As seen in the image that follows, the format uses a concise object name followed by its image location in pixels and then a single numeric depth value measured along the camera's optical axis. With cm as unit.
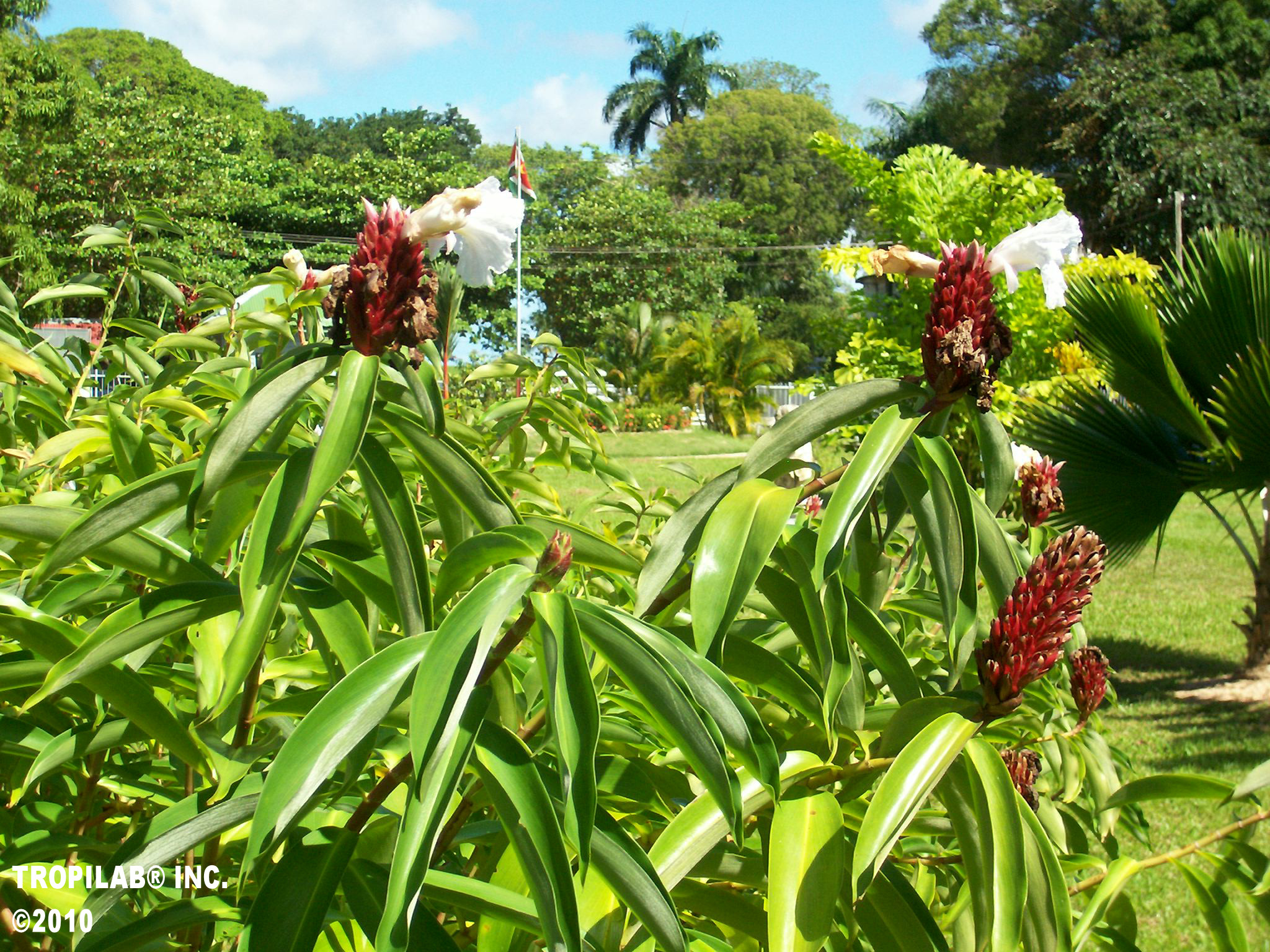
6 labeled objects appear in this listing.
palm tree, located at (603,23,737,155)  4134
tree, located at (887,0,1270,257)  1936
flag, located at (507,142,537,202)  1030
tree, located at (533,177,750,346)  2822
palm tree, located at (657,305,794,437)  1961
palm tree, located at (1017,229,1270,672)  472
